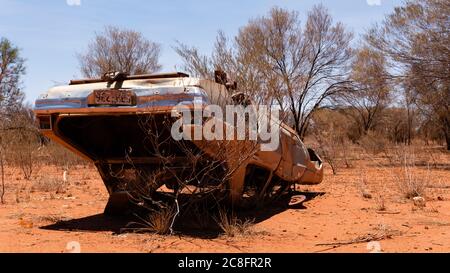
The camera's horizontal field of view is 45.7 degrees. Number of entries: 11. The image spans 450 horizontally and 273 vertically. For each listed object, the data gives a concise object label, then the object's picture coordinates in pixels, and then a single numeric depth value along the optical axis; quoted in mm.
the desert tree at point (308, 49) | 27203
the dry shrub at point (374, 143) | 25008
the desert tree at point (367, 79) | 22172
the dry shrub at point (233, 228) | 6227
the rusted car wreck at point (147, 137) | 6227
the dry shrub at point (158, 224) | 6301
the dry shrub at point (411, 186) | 9664
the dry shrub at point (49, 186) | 11360
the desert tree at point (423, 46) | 19259
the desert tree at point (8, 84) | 22328
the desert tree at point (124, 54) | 31781
